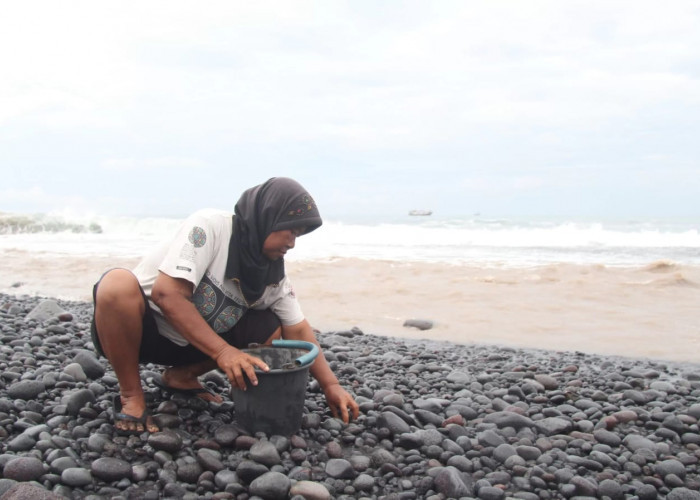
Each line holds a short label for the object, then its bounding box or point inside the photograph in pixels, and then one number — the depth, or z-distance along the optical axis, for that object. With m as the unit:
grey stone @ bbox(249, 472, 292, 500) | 2.35
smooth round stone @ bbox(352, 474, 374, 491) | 2.50
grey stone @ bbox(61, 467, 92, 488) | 2.30
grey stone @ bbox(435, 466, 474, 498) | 2.46
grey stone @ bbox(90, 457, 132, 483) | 2.35
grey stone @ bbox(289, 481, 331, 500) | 2.36
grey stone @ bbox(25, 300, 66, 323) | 5.44
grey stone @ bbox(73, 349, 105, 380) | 3.56
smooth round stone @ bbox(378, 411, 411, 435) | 2.99
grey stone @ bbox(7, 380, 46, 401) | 3.08
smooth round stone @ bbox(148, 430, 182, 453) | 2.57
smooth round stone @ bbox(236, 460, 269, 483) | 2.44
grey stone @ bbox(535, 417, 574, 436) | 3.14
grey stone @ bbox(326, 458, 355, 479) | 2.57
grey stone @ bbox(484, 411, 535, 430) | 3.16
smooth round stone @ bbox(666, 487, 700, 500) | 2.45
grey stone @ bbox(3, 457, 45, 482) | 2.29
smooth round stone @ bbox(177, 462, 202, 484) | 2.43
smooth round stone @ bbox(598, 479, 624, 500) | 2.50
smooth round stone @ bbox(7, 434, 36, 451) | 2.53
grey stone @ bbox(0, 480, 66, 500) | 2.08
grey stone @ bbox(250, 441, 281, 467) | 2.56
